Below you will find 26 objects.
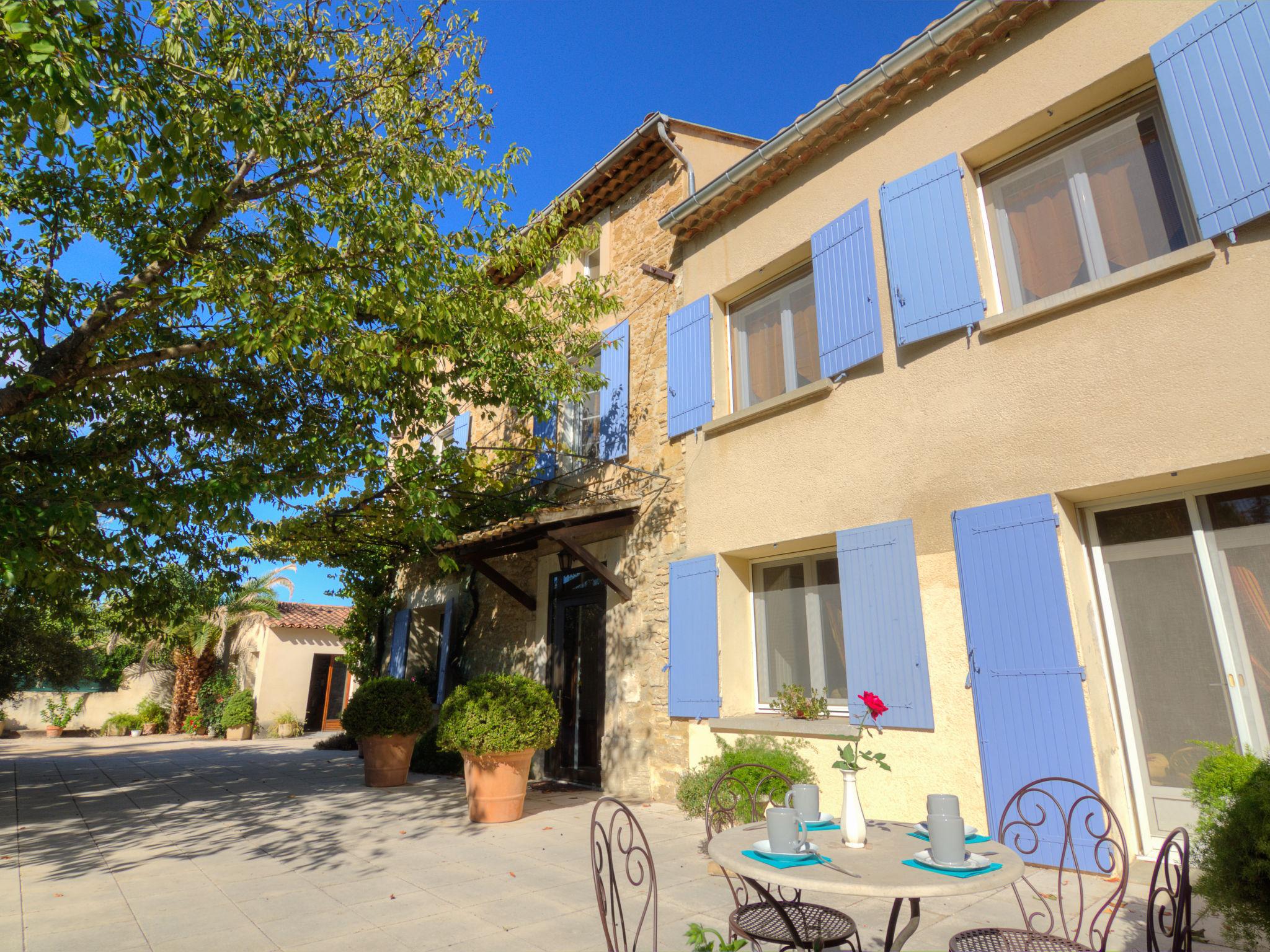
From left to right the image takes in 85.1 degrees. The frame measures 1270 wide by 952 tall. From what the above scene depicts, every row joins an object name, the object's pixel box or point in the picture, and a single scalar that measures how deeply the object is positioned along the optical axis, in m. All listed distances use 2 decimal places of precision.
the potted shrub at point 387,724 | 7.73
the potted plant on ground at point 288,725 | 17.55
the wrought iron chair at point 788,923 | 2.24
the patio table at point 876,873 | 1.90
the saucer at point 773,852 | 2.15
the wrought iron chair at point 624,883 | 2.21
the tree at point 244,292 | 4.84
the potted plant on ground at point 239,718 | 16.95
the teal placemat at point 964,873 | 1.97
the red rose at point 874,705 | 2.38
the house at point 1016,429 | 3.91
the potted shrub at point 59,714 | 18.62
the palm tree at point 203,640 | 18.41
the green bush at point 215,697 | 17.62
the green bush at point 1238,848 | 2.44
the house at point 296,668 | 18.30
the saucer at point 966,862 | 2.03
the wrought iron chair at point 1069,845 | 3.15
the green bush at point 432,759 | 9.17
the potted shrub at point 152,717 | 18.91
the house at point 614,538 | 7.06
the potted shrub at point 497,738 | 5.82
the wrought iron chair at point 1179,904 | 1.95
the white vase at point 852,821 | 2.36
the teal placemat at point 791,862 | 2.10
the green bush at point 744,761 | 5.17
